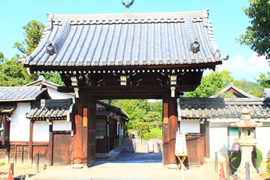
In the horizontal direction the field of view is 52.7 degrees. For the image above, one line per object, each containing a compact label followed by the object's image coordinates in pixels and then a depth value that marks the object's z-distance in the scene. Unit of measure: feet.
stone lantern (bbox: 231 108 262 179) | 30.19
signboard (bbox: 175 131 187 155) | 35.24
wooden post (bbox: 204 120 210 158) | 37.93
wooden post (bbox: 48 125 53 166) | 39.84
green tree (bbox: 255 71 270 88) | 101.75
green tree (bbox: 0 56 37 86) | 102.84
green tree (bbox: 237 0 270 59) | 43.11
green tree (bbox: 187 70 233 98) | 154.92
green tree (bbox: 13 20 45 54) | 102.53
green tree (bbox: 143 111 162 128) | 173.06
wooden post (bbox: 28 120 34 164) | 42.57
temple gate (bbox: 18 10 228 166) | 34.30
